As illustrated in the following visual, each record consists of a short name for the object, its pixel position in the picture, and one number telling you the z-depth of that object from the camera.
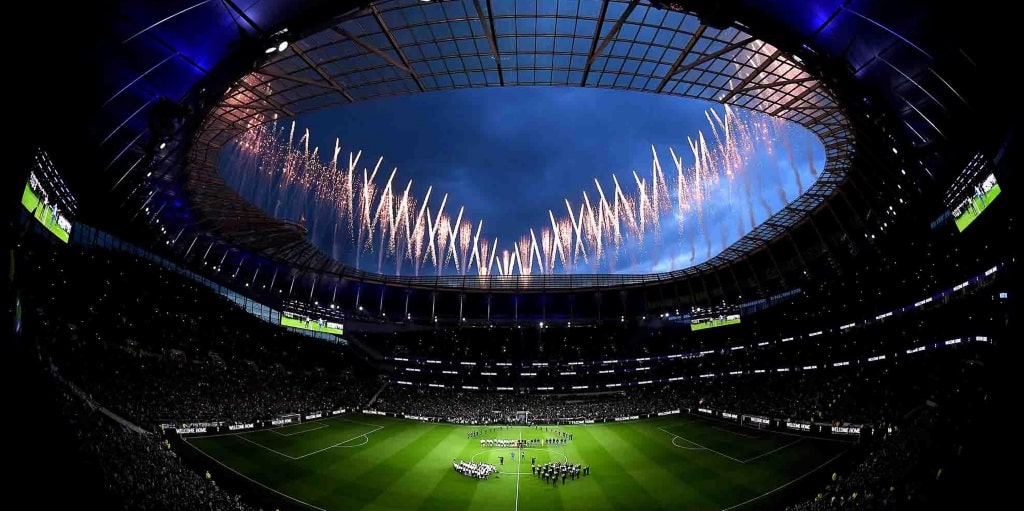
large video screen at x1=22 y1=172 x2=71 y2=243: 25.45
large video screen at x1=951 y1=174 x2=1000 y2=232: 26.48
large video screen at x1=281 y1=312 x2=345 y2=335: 76.38
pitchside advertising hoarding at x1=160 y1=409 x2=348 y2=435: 41.25
